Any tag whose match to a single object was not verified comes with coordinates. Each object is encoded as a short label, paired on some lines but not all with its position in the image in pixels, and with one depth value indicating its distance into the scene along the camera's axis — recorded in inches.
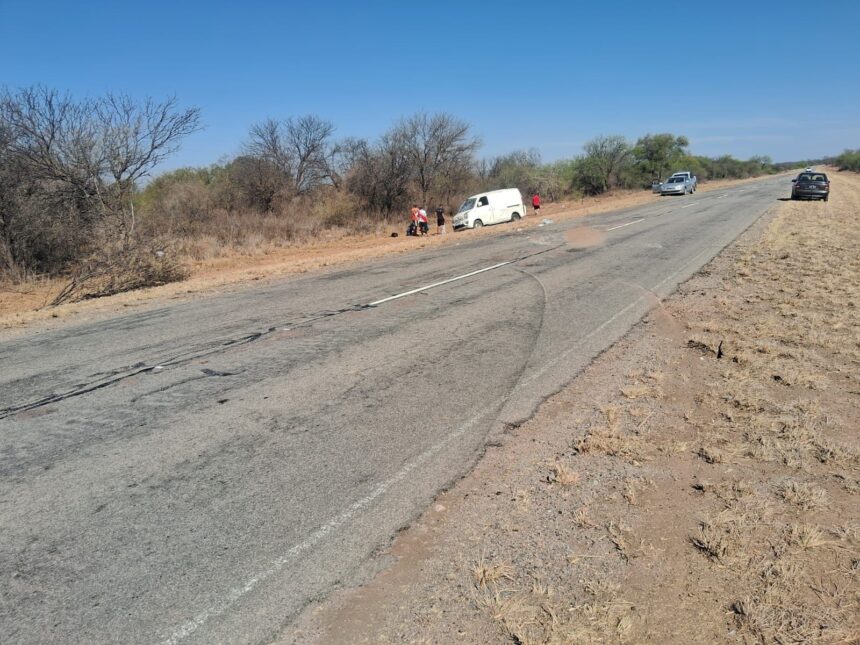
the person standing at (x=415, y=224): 1147.3
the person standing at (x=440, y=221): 1115.9
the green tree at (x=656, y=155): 2687.0
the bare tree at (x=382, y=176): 1537.9
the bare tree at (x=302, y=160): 1512.1
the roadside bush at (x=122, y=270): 556.1
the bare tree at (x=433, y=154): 1604.3
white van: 1169.4
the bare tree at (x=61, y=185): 706.8
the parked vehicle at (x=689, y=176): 1910.9
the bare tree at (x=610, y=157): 2470.5
